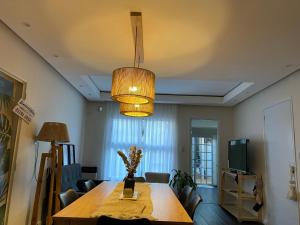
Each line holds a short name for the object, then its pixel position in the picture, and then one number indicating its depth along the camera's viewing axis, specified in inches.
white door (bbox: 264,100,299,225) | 144.1
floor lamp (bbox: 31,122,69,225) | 128.9
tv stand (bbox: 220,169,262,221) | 181.0
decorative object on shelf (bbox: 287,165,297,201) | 135.3
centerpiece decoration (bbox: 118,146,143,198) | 99.0
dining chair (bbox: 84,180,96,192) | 128.3
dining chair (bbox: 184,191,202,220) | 91.6
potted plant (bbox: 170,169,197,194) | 219.9
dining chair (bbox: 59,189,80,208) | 90.3
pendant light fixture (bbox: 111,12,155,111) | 84.1
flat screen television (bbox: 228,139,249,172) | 188.5
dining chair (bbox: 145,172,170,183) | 183.9
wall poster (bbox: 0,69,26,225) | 107.4
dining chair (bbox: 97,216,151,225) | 63.9
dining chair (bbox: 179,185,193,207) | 114.3
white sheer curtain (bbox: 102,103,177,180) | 243.4
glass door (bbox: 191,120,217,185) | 356.0
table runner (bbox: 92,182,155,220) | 72.4
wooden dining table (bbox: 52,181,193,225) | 70.8
